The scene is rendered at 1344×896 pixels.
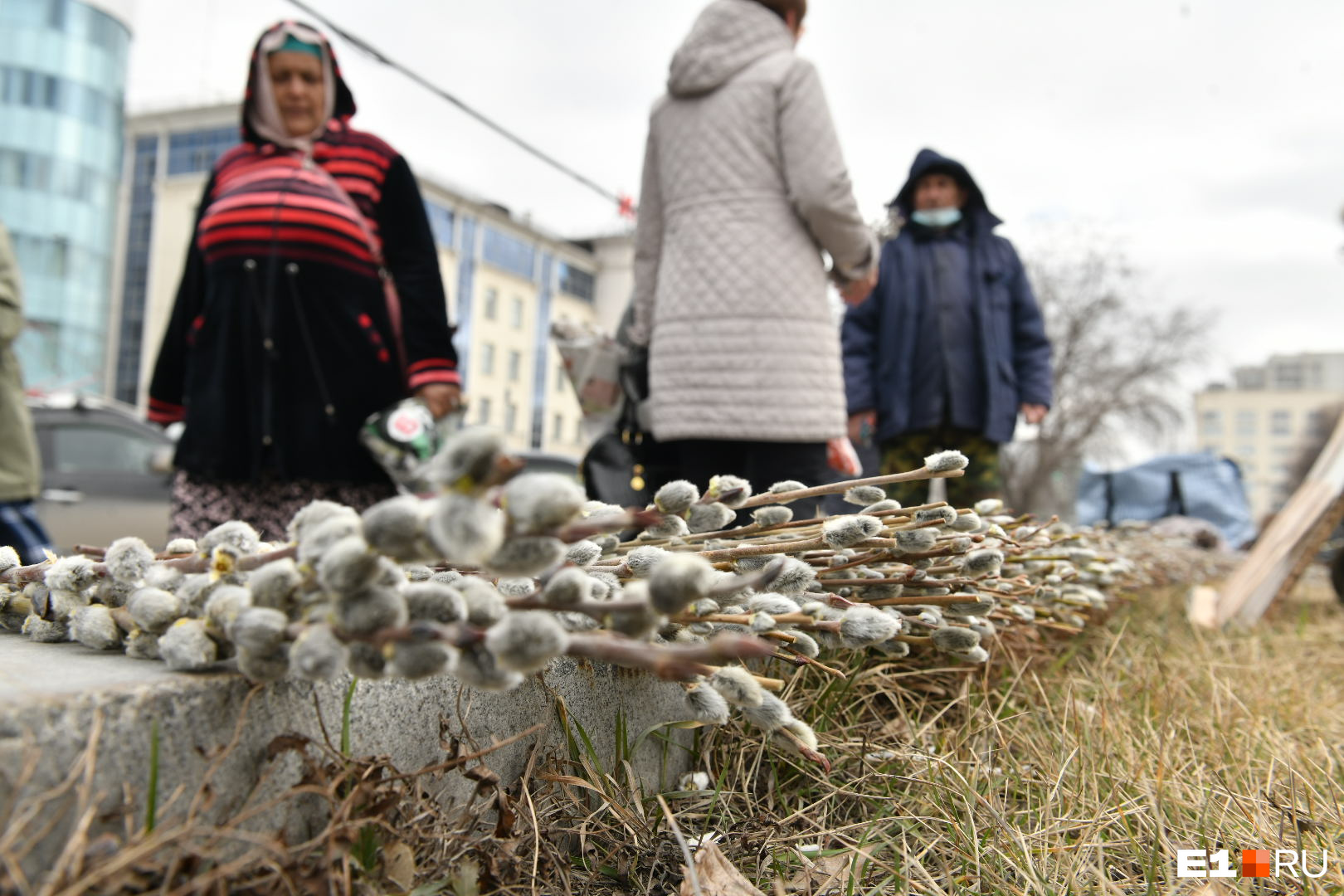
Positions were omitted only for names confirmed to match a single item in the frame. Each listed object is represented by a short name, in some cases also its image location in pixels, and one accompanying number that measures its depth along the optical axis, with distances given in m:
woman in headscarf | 2.56
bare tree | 22.48
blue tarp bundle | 11.88
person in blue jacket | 3.43
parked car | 7.00
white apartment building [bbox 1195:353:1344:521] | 78.75
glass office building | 31.64
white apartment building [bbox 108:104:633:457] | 34.56
